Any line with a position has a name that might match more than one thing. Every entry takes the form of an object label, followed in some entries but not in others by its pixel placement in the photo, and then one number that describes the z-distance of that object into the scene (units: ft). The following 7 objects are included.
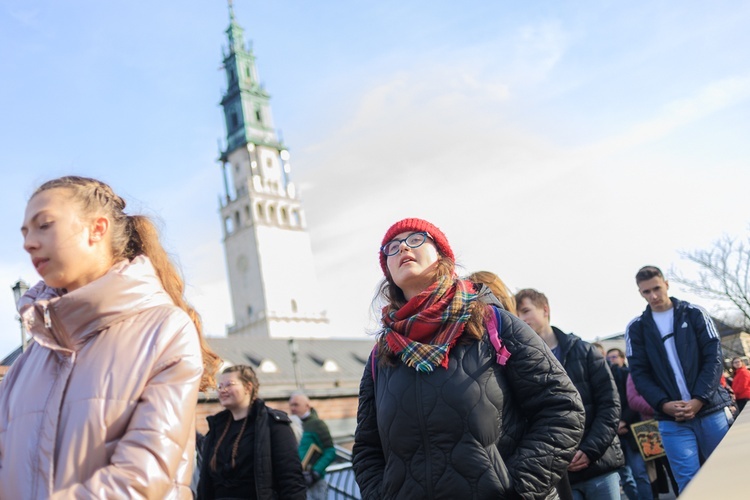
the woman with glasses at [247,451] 20.49
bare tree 85.15
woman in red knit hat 12.20
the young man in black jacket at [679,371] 21.43
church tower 303.48
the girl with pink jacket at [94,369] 8.34
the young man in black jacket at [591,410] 18.26
